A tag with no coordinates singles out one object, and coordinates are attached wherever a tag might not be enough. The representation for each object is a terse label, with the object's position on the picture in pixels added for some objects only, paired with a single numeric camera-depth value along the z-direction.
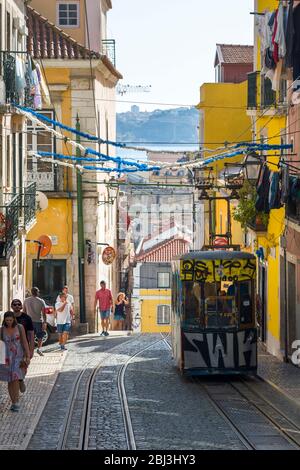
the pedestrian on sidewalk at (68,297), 29.56
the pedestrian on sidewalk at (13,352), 18.83
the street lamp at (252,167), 29.80
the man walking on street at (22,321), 19.90
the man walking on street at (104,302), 34.38
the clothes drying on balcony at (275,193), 27.94
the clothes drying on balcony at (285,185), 27.16
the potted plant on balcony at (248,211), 32.28
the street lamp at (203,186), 33.64
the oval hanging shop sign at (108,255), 40.81
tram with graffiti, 23.80
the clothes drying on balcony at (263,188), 28.88
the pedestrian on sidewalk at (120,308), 40.22
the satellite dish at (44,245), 35.34
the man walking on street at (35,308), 26.34
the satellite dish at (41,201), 33.94
